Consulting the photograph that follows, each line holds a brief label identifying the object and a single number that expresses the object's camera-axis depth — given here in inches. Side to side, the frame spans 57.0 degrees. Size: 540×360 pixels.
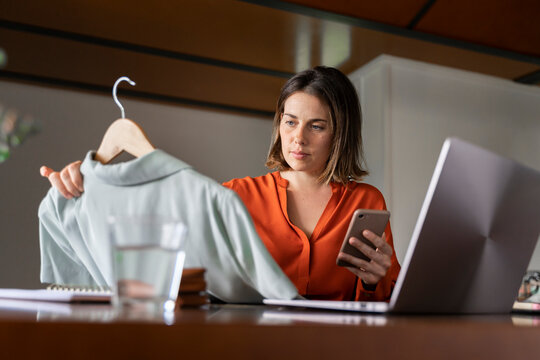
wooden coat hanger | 36.5
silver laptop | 24.4
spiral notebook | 26.7
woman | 59.4
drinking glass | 20.5
